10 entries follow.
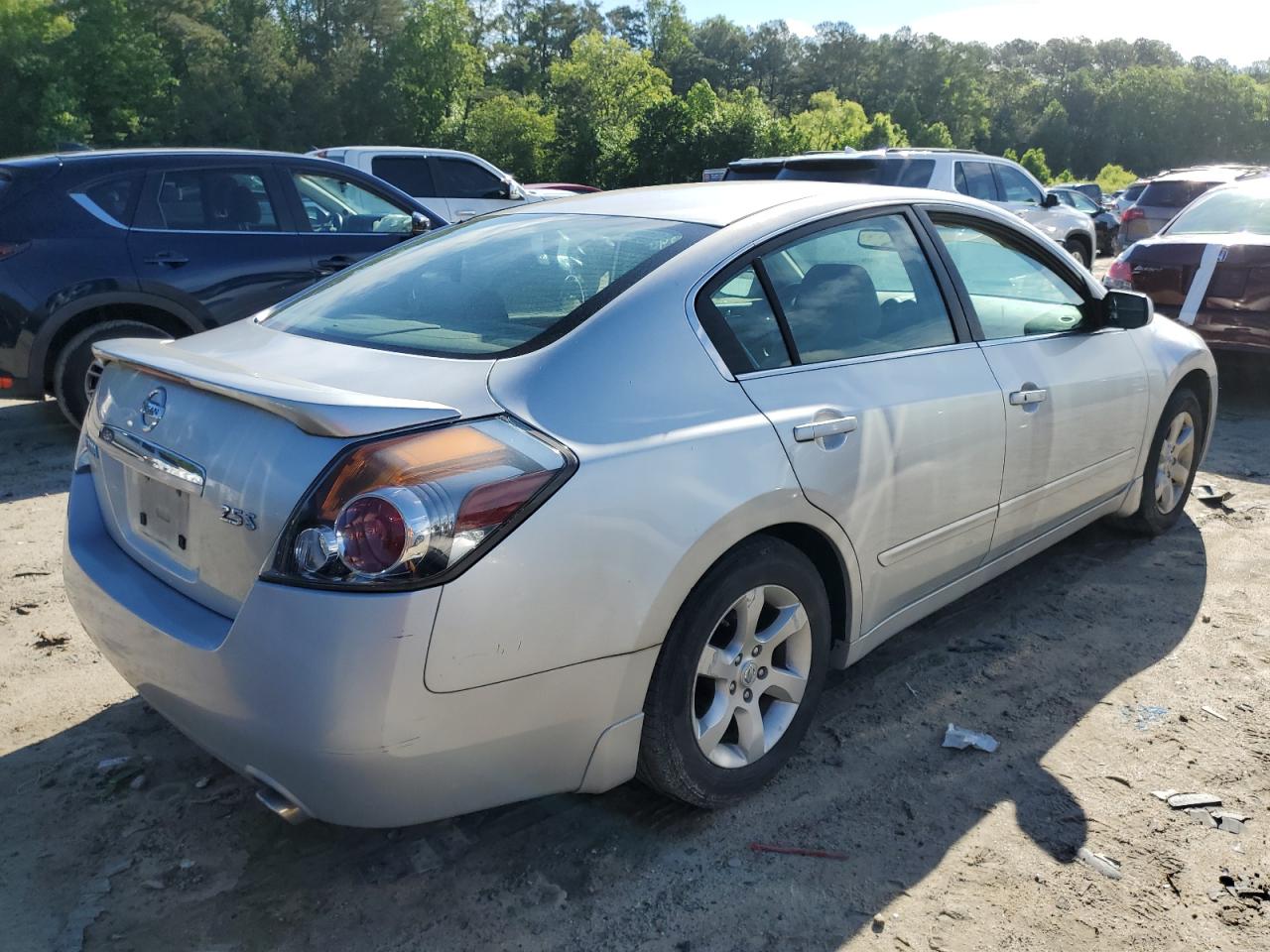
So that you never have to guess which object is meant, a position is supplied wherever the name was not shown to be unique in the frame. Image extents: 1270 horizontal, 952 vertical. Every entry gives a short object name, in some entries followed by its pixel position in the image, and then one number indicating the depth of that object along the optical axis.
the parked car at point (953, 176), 9.86
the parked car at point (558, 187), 19.31
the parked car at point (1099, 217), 18.00
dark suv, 5.86
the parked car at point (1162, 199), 16.39
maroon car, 7.04
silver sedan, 2.03
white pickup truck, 12.47
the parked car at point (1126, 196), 24.28
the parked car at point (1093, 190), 31.42
